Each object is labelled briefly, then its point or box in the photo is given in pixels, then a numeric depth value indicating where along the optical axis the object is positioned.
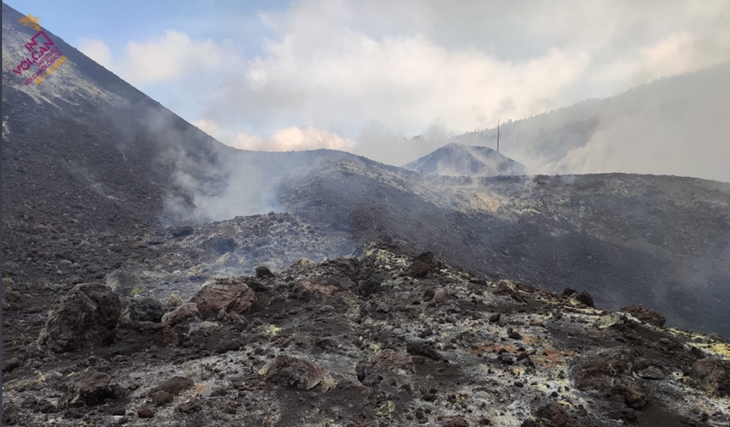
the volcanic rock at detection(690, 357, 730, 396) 7.17
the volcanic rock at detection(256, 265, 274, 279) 13.84
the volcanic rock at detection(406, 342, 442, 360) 8.64
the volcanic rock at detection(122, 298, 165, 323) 9.85
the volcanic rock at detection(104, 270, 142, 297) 13.29
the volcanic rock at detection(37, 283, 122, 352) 8.41
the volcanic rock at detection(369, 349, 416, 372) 8.15
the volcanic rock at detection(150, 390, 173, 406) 6.76
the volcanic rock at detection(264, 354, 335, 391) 7.38
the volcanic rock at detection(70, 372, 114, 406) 6.59
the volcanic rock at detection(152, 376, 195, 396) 7.07
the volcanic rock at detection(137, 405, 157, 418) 6.44
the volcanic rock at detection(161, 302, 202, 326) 9.84
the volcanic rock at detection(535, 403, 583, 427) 6.43
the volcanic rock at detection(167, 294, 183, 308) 10.97
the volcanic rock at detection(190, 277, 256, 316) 10.67
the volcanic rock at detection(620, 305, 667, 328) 10.44
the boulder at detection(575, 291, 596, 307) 12.19
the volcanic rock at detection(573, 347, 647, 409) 7.07
